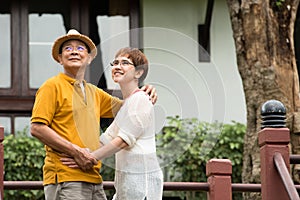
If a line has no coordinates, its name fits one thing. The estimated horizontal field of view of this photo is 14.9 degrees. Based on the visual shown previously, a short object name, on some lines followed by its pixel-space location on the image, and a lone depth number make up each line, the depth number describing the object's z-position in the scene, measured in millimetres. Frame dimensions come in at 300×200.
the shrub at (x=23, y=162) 14176
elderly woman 7569
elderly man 7537
